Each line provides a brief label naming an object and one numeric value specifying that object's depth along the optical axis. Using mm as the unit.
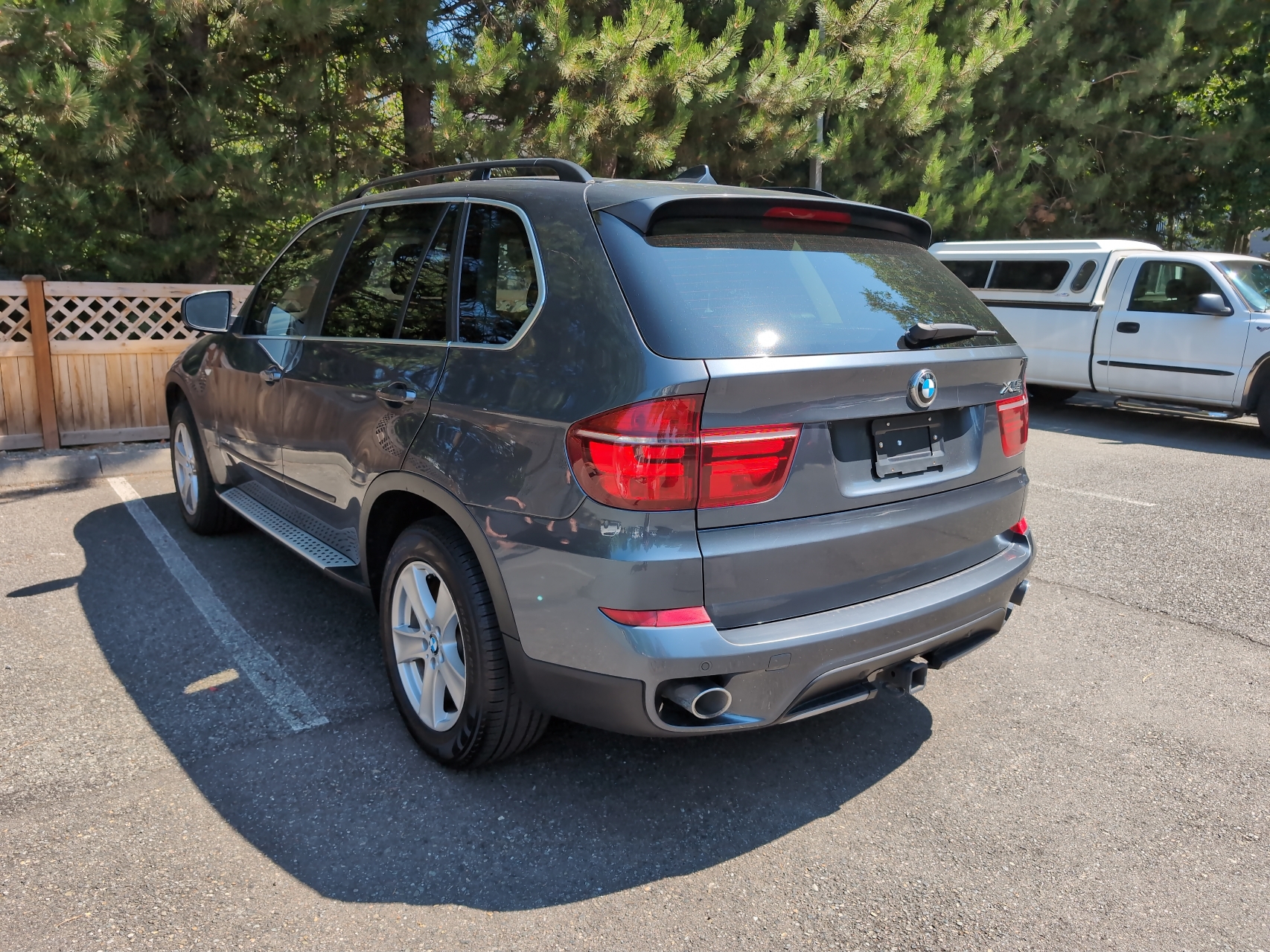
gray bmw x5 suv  2465
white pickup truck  9359
